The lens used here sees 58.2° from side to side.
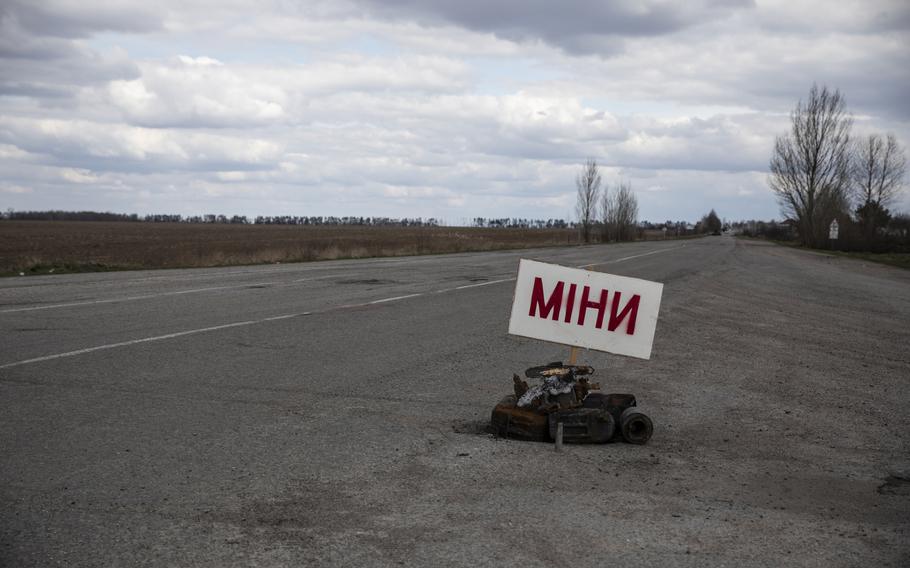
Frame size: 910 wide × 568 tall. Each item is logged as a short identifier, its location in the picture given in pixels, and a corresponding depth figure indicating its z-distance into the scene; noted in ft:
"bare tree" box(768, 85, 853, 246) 235.40
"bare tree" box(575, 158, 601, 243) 250.57
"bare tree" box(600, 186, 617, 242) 280.92
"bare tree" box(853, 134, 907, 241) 261.44
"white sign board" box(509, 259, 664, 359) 20.45
